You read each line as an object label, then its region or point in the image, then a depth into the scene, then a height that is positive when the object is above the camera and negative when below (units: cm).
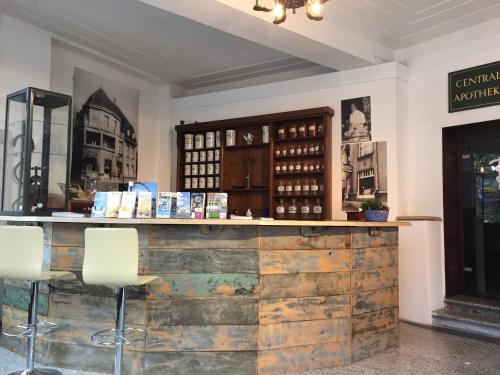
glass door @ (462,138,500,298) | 522 +6
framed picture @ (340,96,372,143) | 570 +133
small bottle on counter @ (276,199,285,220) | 623 +10
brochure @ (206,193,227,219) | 348 +8
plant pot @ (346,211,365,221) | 438 +4
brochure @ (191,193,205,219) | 349 +10
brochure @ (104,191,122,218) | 342 +10
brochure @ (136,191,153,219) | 343 +10
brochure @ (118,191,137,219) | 339 +9
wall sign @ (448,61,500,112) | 500 +158
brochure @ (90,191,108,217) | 346 +10
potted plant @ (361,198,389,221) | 417 +9
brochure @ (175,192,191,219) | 345 +9
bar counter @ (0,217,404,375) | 334 -66
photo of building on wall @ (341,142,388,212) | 553 +61
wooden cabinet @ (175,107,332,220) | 607 +89
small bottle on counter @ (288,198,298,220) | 621 +10
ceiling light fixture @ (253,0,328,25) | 319 +158
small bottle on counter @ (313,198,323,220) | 595 +13
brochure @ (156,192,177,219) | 343 +10
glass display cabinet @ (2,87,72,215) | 455 +69
